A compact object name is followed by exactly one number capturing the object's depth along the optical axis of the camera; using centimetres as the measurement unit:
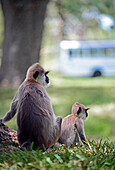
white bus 3628
